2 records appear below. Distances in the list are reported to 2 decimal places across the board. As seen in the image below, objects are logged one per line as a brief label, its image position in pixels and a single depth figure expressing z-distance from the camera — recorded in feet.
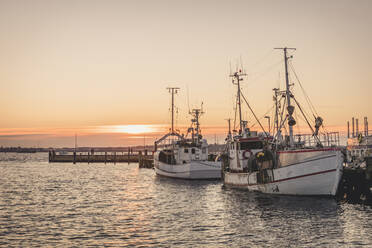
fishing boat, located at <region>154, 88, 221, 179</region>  212.02
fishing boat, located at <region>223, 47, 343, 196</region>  121.90
